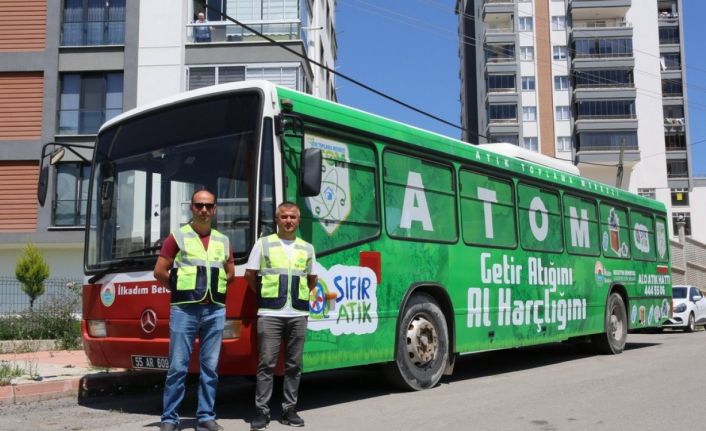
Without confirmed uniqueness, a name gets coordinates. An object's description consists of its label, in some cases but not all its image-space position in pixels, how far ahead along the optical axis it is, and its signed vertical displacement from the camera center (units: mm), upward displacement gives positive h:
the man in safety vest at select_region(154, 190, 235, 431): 5883 -37
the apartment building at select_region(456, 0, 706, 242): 60094 +17075
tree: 22484 +910
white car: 22500 -597
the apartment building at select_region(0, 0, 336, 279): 25578 +7634
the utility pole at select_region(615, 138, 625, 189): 36419 +5566
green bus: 6676 +722
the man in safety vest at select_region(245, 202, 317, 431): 6203 -77
